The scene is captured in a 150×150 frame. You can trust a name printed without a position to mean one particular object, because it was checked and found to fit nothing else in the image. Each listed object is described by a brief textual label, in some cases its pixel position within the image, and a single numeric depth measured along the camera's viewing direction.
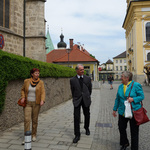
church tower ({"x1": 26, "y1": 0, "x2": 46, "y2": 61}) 12.78
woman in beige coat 4.37
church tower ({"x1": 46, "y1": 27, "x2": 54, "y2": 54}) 74.77
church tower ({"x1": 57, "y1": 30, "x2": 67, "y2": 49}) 66.31
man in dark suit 4.57
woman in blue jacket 3.54
